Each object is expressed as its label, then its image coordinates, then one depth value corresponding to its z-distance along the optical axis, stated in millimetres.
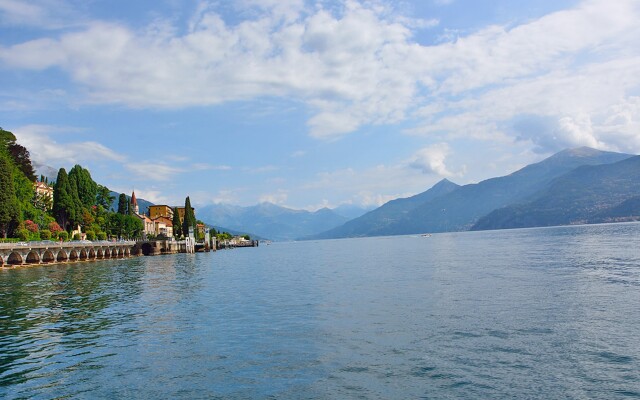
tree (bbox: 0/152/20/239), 85750
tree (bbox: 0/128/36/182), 122188
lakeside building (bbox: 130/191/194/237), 191000
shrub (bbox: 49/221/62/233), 106925
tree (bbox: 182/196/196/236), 169375
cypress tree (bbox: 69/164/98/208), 129625
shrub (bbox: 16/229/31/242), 90688
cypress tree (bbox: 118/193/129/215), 166912
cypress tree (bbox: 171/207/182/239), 189750
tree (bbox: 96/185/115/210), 157600
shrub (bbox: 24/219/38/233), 97156
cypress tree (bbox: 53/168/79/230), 113394
